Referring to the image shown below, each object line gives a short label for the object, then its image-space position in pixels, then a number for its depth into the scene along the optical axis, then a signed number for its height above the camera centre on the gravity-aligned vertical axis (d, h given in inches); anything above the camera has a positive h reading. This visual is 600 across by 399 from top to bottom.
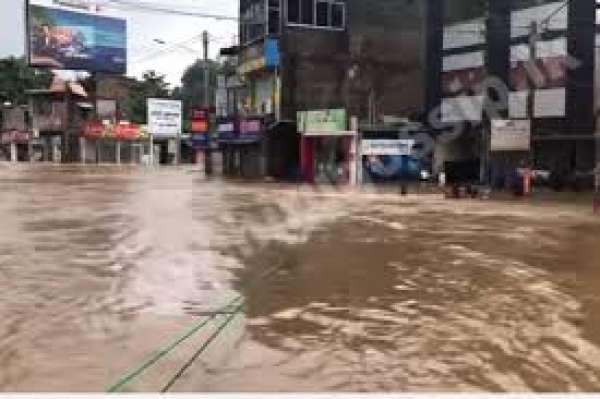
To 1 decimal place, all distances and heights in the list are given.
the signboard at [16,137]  3328.2 +22.9
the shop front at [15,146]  3339.1 -9.7
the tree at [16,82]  3535.9 +235.3
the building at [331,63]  2105.1 +190.4
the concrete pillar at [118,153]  3314.5 -34.4
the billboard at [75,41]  2687.0 +311.6
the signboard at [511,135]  1590.8 +19.5
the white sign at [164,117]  3390.7 +100.6
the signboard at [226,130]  2329.0 +37.5
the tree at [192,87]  4527.1 +288.2
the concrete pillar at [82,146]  3191.4 -9.7
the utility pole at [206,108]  2412.6 +103.6
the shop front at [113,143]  3186.5 +3.0
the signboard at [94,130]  3169.3 +47.5
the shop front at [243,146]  2175.2 -3.4
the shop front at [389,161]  1836.9 -30.8
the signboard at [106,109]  3272.6 +122.3
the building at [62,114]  3174.2 +102.3
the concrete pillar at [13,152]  3390.7 -31.9
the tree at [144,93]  3612.2 +215.1
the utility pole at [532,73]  1525.6 +124.9
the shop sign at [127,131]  3230.8 +45.1
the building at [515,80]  1517.0 +118.0
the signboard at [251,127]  2167.8 +42.4
